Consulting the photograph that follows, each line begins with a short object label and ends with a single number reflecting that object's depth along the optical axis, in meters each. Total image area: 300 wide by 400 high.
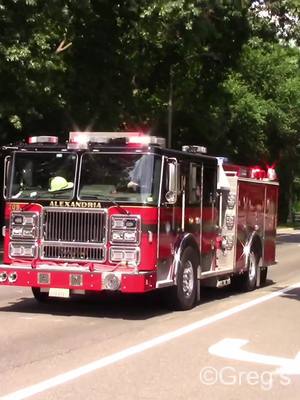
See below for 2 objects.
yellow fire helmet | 10.79
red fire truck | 10.34
